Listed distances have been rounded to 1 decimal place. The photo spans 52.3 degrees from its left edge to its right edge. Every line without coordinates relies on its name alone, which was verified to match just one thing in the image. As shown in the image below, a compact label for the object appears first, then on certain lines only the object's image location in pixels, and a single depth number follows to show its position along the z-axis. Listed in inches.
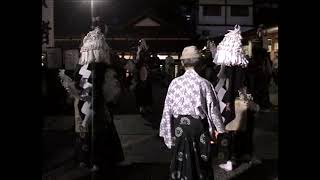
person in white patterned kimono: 125.8
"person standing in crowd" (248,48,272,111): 207.3
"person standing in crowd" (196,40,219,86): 178.1
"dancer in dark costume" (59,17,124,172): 160.8
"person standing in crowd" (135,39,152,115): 254.1
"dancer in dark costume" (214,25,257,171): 165.6
